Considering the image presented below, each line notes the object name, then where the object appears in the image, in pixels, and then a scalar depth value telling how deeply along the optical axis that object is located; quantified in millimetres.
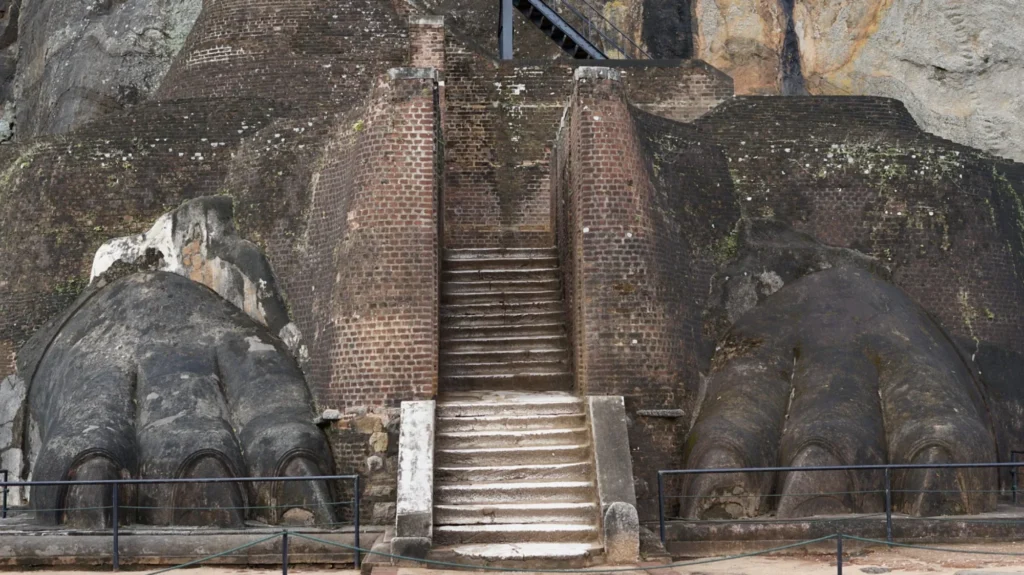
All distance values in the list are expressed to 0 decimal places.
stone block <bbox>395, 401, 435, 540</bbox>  16719
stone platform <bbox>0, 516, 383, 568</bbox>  16750
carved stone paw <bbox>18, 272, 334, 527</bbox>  18266
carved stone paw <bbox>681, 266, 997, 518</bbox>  18656
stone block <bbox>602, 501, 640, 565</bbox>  16594
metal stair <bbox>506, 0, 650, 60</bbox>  27359
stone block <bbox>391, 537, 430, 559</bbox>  16484
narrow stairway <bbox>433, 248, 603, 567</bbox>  16906
